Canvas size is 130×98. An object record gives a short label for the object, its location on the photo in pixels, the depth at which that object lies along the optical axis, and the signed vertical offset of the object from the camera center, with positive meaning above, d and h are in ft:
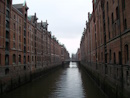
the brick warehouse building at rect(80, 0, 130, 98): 40.73 +2.14
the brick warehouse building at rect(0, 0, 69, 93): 71.56 +5.41
